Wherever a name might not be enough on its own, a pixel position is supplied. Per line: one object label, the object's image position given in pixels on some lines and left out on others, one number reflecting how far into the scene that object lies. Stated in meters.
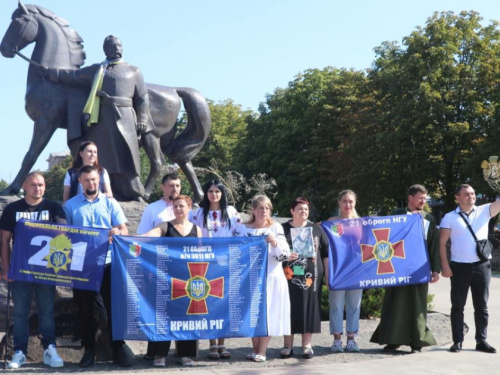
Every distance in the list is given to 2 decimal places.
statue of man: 11.13
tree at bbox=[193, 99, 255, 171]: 53.92
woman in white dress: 7.92
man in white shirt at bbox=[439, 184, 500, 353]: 8.55
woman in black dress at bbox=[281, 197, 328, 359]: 8.09
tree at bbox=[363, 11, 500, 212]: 35.28
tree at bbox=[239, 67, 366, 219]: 41.56
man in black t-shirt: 7.47
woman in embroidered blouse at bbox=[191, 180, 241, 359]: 8.12
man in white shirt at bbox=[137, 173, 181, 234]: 8.24
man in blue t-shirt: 7.57
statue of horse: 11.32
